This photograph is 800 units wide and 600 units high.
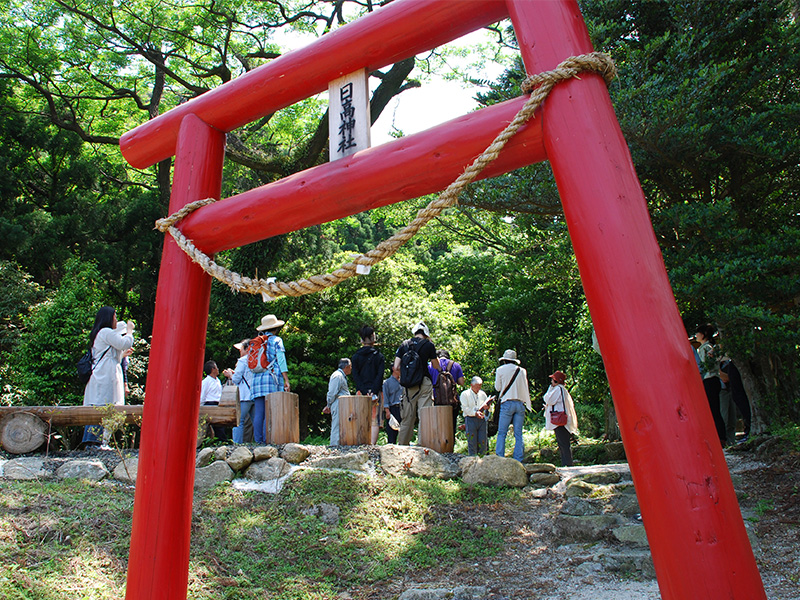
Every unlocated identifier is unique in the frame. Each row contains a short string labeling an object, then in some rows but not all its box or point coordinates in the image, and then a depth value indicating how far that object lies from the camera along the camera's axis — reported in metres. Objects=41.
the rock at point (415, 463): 6.19
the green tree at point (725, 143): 5.27
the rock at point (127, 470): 5.46
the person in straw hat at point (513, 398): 7.29
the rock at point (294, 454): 6.12
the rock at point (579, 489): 6.12
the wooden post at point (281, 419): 6.56
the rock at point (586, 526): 5.05
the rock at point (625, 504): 5.52
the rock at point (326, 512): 5.08
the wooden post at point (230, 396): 7.58
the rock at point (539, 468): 6.57
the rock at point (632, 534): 4.75
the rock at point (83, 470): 5.41
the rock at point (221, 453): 5.93
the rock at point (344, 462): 6.05
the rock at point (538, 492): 6.14
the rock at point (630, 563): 4.20
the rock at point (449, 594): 3.77
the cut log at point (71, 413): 6.05
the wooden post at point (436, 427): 6.69
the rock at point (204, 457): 5.78
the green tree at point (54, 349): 10.20
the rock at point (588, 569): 4.31
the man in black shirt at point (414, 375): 6.94
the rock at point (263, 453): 5.93
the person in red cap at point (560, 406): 7.43
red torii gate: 1.69
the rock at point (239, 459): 5.79
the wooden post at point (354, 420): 6.55
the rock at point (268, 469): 5.74
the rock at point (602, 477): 6.45
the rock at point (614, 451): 9.12
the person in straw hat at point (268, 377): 6.86
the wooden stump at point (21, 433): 6.01
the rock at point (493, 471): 6.30
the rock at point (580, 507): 5.64
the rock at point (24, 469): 5.35
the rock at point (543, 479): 6.40
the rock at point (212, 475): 5.50
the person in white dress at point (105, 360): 6.24
